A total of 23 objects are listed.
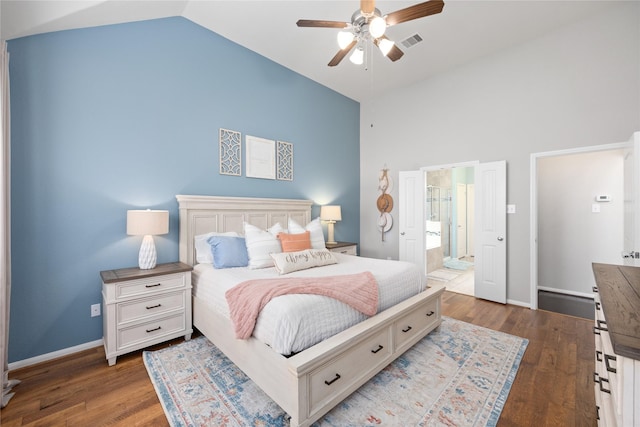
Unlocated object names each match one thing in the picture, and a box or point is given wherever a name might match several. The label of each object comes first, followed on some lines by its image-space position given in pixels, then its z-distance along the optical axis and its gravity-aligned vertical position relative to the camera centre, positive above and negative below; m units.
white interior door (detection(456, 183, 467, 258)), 7.02 -0.19
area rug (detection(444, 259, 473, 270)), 5.84 -1.16
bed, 1.54 -0.94
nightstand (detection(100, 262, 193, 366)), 2.23 -0.83
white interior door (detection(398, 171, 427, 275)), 4.58 -0.07
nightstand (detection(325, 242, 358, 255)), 4.22 -0.55
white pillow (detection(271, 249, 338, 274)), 2.57 -0.47
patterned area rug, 1.67 -1.26
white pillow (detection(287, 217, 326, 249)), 3.41 -0.24
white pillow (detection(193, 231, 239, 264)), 2.99 -0.40
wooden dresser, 0.74 -0.38
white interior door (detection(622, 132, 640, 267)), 2.38 +0.10
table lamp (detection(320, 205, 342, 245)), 4.41 +0.00
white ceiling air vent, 3.38 +2.20
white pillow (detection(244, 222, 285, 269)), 2.77 -0.35
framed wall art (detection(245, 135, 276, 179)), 3.68 +0.78
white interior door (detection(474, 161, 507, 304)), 3.74 -0.26
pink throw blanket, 1.79 -0.57
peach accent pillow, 3.02 -0.33
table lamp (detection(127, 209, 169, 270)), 2.45 -0.14
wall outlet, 2.54 -0.92
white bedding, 1.62 -0.64
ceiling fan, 2.08 +1.55
